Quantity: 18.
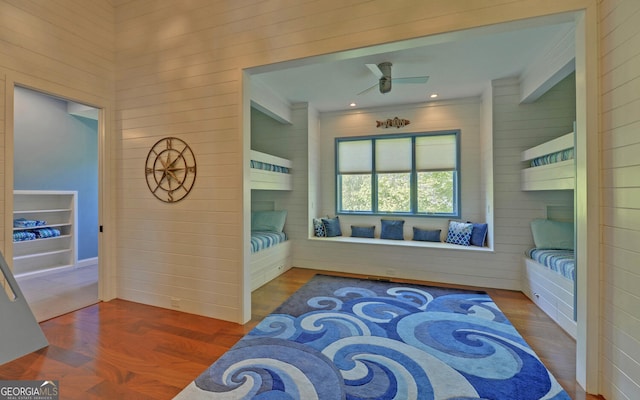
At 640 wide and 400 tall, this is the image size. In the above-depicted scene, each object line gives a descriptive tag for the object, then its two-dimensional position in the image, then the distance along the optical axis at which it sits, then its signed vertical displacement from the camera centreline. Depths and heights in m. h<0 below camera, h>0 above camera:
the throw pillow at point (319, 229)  5.04 -0.55
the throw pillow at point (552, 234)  3.34 -0.45
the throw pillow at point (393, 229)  4.84 -0.54
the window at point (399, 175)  4.79 +0.50
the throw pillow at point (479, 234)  4.18 -0.55
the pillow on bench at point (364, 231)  5.04 -0.59
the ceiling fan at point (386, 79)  3.36 +1.58
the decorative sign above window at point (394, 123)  4.96 +1.48
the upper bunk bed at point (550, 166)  2.81 +0.41
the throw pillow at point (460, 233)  4.29 -0.55
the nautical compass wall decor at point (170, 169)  3.02 +0.38
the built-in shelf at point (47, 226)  4.25 -0.48
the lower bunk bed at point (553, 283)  2.58 -0.94
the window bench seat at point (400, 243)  4.08 -0.73
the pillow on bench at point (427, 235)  4.63 -0.62
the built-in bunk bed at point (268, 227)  3.90 -0.49
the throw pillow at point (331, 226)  5.06 -0.50
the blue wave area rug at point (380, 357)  1.80 -1.29
